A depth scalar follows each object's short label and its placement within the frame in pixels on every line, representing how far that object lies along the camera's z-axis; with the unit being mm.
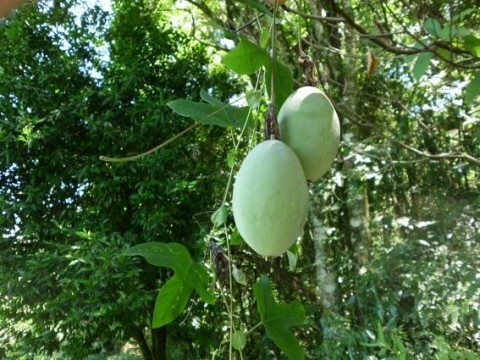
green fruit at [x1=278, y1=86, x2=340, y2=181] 483
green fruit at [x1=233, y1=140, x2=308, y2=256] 442
